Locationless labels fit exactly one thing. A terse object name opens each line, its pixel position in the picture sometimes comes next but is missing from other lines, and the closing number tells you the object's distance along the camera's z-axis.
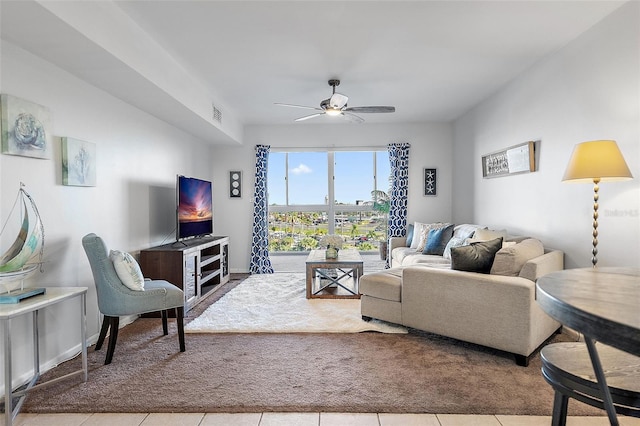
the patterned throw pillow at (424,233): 5.02
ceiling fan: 3.88
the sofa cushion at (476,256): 2.82
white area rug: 3.25
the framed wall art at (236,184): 6.15
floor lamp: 2.32
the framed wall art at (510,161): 3.62
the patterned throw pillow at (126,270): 2.64
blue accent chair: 2.59
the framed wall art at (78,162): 2.71
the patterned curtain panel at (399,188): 5.95
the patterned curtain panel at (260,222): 5.96
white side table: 1.80
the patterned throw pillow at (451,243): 4.24
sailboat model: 2.04
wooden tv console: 3.66
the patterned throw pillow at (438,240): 4.77
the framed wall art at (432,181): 6.04
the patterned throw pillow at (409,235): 5.47
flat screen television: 4.09
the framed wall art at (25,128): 2.21
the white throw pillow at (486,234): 3.70
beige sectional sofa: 2.52
